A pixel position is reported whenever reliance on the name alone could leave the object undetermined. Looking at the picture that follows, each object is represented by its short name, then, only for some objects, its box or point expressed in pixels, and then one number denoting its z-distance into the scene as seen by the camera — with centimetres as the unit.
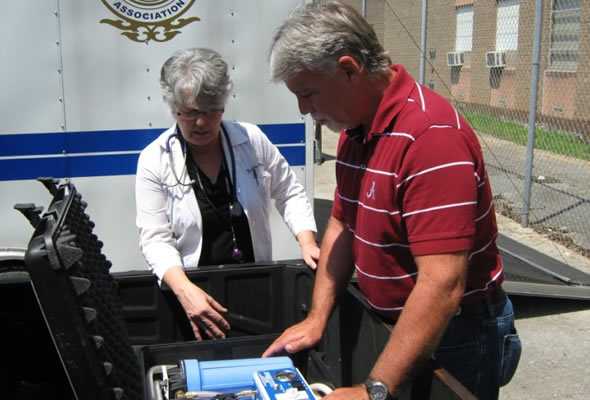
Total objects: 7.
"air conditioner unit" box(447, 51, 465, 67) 1678
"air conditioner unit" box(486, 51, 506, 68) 1451
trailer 336
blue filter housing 183
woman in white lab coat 234
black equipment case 139
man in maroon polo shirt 149
